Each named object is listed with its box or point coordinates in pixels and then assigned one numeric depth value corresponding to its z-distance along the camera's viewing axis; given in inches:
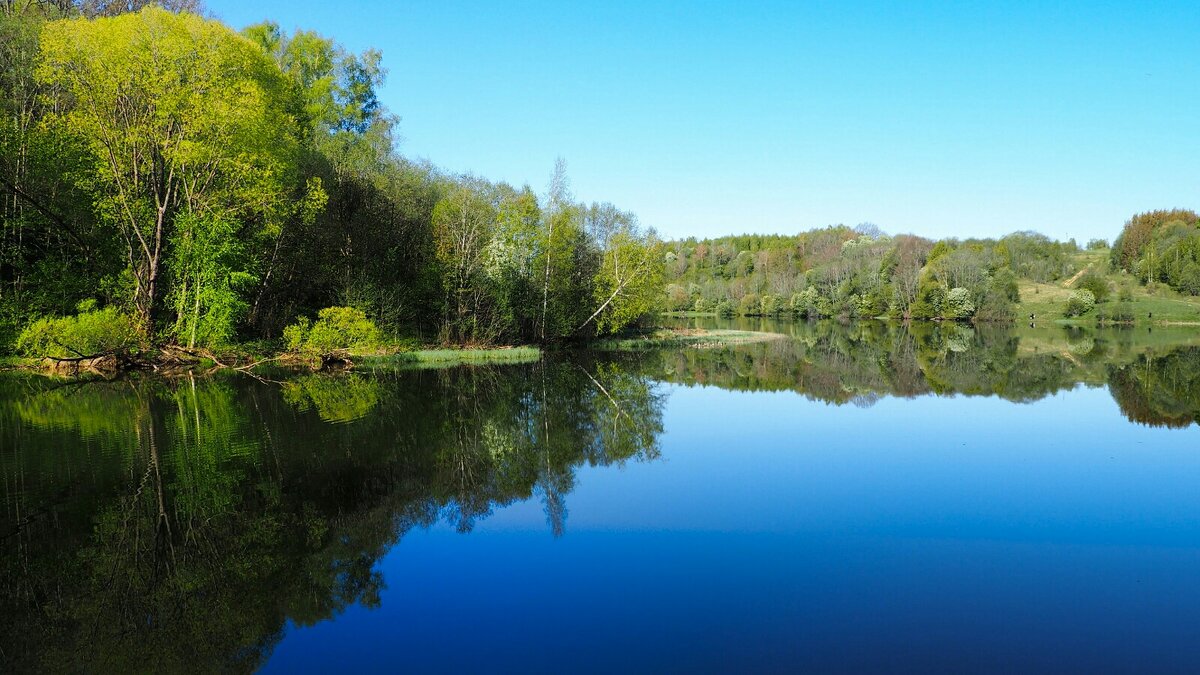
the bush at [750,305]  4057.6
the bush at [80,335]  901.8
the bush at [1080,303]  3137.3
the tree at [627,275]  1578.5
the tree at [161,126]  932.6
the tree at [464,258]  1331.2
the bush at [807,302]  3725.4
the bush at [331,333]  1044.5
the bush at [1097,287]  3286.4
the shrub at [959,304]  3206.7
